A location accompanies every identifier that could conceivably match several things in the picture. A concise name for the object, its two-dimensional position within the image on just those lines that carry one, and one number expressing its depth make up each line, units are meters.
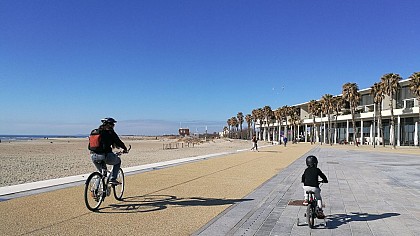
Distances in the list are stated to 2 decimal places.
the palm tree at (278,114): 95.22
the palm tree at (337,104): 67.63
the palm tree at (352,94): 61.41
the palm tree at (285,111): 92.56
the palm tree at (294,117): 91.06
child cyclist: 5.70
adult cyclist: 6.68
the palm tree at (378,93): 52.00
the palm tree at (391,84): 49.91
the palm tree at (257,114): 107.65
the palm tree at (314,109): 77.00
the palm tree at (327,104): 69.12
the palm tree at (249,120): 123.02
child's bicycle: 5.57
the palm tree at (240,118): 128.18
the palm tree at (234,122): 135.43
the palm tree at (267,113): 103.31
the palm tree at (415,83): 44.41
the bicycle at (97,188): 6.34
